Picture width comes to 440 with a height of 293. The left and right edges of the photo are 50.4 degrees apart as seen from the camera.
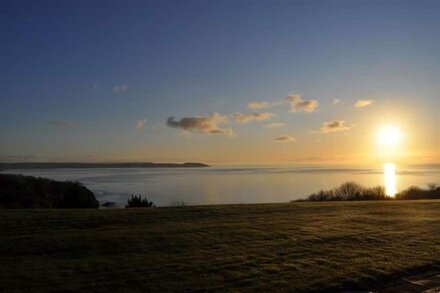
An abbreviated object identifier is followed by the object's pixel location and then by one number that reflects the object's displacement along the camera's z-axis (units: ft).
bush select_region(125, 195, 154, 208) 94.17
